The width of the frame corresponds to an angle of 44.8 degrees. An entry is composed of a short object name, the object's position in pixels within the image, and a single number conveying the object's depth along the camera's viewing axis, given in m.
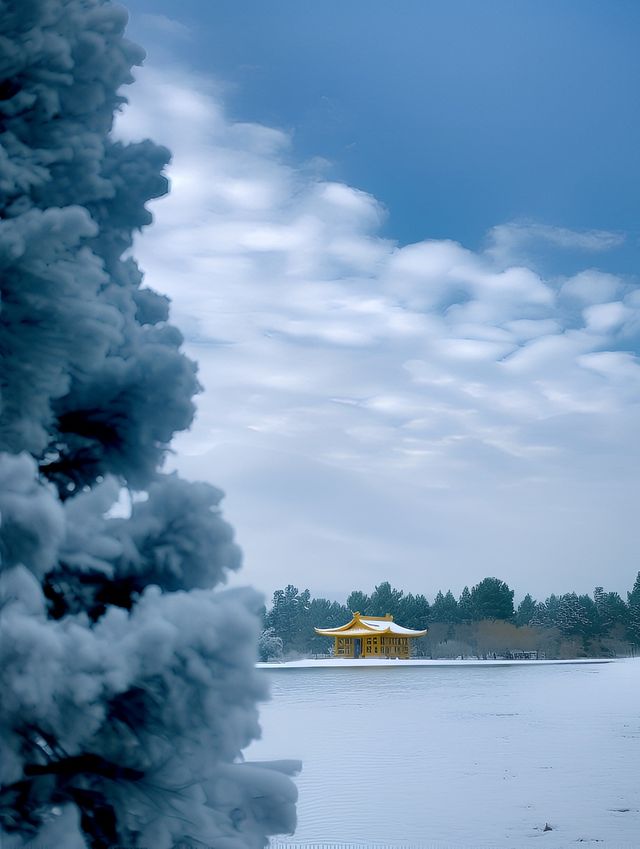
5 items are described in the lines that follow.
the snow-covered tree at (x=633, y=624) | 73.81
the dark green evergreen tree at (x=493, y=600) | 73.94
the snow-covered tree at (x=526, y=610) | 101.14
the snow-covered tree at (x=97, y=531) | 2.56
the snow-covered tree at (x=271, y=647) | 62.41
